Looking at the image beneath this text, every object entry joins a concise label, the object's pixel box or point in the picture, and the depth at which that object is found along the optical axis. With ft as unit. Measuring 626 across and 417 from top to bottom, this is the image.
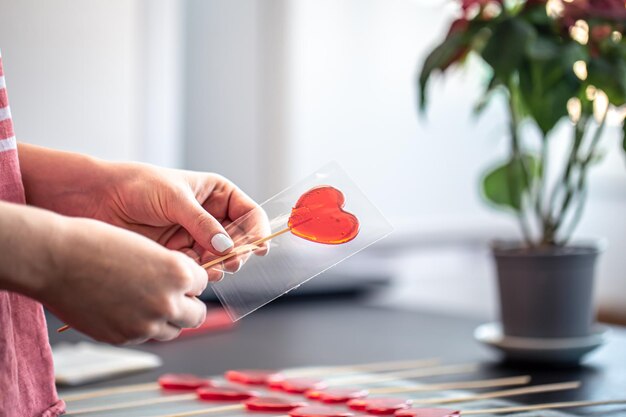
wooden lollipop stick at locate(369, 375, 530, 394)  3.70
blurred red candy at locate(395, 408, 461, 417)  3.03
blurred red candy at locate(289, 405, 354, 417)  3.06
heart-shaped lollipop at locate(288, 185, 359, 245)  2.99
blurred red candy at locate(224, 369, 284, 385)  3.81
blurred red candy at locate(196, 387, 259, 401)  3.46
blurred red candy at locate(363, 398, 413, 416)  3.14
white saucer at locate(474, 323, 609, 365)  4.24
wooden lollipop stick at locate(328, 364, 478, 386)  3.92
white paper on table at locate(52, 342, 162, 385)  4.02
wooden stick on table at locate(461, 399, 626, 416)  3.25
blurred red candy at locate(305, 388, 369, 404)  3.39
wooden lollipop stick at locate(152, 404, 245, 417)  3.19
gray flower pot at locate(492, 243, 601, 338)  4.29
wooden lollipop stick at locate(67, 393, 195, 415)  3.31
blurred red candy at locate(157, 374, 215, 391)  3.68
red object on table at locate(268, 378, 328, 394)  3.60
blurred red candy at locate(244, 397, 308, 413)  3.24
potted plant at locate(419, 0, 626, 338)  4.10
